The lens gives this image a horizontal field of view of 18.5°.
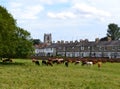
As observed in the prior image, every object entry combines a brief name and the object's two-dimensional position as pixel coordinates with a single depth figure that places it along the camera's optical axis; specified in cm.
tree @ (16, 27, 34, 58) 6269
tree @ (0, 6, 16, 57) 5738
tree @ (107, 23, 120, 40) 17458
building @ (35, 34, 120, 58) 14675
